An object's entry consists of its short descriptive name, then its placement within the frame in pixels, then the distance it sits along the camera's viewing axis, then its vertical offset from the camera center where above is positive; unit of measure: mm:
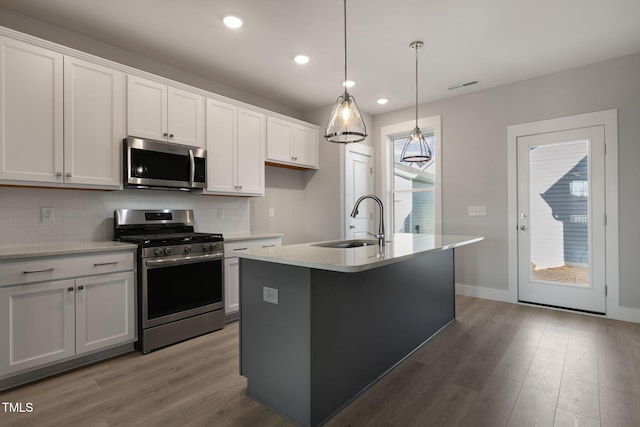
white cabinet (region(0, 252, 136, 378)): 2137 -688
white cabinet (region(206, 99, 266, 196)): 3502 +733
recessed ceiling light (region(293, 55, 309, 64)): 3311 +1579
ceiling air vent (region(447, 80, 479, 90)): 4000 +1592
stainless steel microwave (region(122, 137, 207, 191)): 2859 +467
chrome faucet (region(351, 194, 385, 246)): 2484 -134
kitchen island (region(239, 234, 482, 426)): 1731 -636
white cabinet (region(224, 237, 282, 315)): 3346 -612
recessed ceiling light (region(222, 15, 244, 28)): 2643 +1570
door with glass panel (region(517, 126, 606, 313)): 3551 -46
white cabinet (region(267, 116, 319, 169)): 4145 +955
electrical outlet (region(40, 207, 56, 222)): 2679 +16
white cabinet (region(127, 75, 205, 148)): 2906 +960
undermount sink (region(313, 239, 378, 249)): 2536 -224
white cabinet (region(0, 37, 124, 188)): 2312 +735
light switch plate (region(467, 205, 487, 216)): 4258 +64
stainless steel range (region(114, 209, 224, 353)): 2699 -537
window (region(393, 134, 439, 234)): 4793 +312
